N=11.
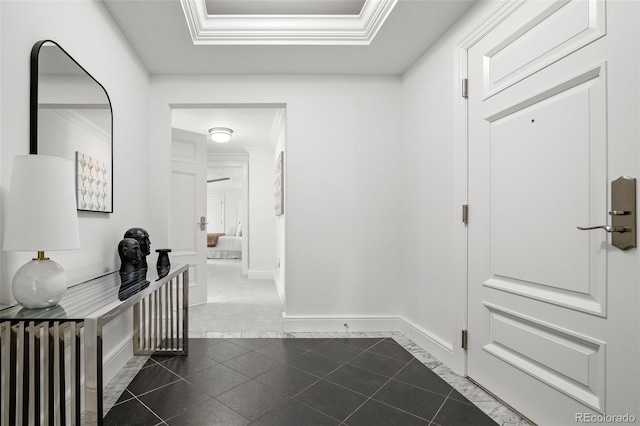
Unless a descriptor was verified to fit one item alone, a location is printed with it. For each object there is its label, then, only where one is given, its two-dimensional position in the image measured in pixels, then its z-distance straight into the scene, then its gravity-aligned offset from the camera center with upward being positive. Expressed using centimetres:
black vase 229 -34
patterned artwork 408 +39
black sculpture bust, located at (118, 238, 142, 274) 203 -26
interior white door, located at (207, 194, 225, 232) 1198 +8
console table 107 -49
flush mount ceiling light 485 +119
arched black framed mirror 142 +46
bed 894 -93
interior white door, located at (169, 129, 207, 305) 369 +7
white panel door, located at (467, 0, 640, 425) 125 +1
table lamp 110 -2
